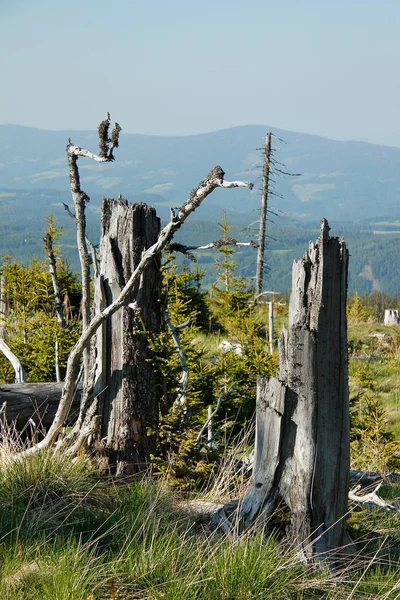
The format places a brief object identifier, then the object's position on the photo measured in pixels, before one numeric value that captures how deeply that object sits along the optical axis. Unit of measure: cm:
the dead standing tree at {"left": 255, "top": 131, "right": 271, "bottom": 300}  5191
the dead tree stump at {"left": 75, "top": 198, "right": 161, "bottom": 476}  1220
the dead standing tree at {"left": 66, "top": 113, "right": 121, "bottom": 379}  1278
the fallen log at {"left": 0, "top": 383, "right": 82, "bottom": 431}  1336
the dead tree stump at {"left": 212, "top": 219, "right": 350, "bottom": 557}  883
